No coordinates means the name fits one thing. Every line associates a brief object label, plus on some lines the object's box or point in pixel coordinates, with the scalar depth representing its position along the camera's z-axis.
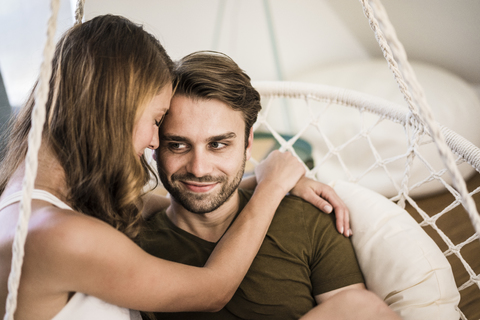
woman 0.58
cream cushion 0.81
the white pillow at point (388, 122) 1.53
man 0.90
